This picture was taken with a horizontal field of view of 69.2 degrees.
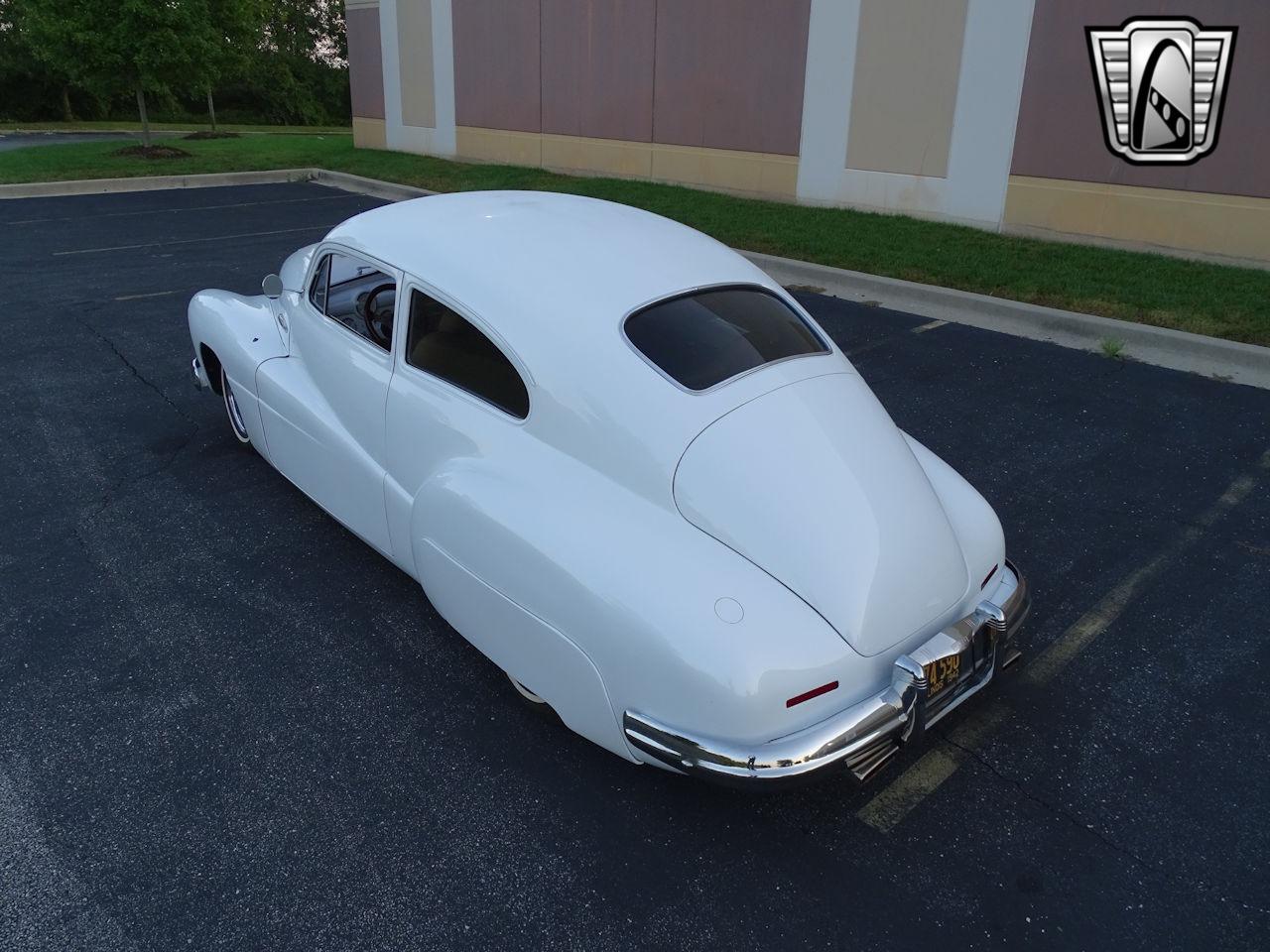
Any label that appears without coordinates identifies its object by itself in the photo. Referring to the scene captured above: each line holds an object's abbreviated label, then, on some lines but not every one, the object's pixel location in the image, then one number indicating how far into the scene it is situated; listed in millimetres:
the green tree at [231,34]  19844
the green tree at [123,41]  17812
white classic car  2768
